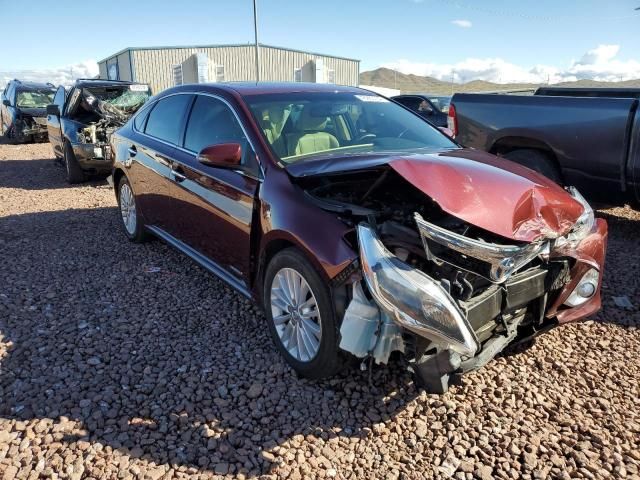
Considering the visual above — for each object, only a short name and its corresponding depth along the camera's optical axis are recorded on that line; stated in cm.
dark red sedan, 244
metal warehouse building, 3269
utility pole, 2270
